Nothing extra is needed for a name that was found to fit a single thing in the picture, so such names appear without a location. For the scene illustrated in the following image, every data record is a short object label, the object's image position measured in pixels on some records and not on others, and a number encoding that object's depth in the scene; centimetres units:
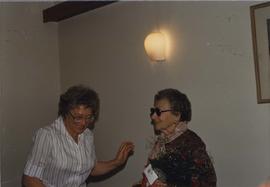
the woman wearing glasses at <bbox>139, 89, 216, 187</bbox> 147
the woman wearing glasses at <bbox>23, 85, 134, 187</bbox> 180
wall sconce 200
